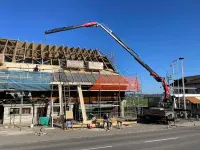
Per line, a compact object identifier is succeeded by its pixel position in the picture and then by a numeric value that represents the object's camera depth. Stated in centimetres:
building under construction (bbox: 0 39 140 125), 2015
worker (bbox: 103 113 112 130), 1738
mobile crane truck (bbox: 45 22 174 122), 2122
